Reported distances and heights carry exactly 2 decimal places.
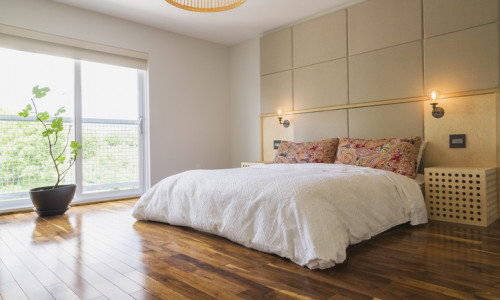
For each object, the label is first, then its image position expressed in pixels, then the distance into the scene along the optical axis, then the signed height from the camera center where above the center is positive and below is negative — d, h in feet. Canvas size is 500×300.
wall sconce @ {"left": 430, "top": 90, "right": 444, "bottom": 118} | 10.36 +1.26
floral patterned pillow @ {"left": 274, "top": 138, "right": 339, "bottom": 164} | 11.64 -0.13
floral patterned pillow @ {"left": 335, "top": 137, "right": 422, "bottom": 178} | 9.68 -0.20
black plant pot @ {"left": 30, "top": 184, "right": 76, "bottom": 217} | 10.94 -1.63
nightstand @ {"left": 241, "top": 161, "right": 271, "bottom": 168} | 14.85 -0.66
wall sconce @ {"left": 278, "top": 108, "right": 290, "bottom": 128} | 15.08 +1.27
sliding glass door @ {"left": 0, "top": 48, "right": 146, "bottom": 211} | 11.88 +1.09
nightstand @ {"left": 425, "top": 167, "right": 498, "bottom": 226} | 8.77 -1.34
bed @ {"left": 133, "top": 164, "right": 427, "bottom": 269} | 6.09 -1.30
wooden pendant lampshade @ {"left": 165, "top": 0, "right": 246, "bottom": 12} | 7.75 +3.49
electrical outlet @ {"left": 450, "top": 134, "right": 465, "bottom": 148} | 10.13 +0.19
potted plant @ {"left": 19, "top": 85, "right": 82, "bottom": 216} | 10.97 -1.30
